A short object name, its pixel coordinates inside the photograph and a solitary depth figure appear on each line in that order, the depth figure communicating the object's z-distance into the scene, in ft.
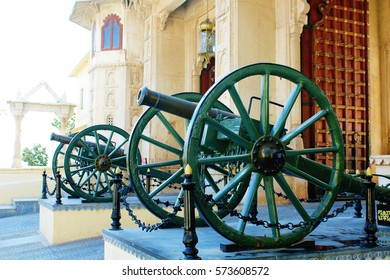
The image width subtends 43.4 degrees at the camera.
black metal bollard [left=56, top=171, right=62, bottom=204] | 31.45
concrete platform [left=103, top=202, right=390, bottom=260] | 13.70
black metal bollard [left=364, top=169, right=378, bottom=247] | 15.84
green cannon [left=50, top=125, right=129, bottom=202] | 32.78
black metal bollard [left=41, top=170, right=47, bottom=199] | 36.78
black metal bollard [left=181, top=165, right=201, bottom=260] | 12.46
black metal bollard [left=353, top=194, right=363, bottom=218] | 25.26
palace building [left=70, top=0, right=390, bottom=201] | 37.42
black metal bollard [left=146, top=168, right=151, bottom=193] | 26.25
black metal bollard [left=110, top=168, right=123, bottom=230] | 19.37
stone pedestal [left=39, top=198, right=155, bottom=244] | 30.48
